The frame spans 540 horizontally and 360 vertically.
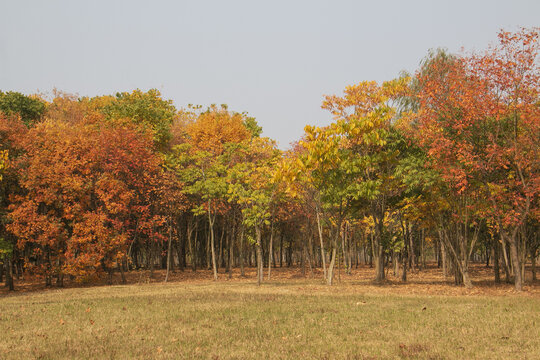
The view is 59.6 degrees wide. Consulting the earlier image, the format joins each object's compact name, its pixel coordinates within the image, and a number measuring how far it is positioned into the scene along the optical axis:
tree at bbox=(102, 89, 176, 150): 42.07
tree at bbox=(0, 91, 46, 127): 39.97
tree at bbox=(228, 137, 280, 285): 26.28
